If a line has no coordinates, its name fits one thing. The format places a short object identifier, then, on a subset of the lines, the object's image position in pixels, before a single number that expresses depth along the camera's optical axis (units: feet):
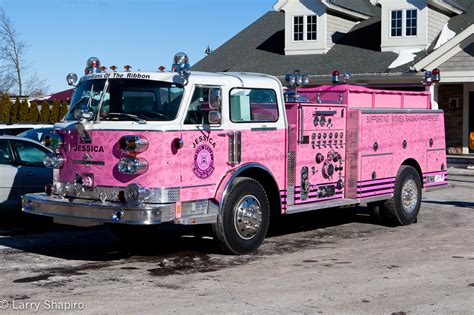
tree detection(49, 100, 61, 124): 104.70
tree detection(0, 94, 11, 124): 107.96
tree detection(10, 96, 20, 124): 109.59
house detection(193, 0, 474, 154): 82.17
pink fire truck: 27.27
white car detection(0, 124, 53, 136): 53.19
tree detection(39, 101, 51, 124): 106.93
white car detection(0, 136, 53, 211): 37.65
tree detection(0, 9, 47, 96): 186.80
